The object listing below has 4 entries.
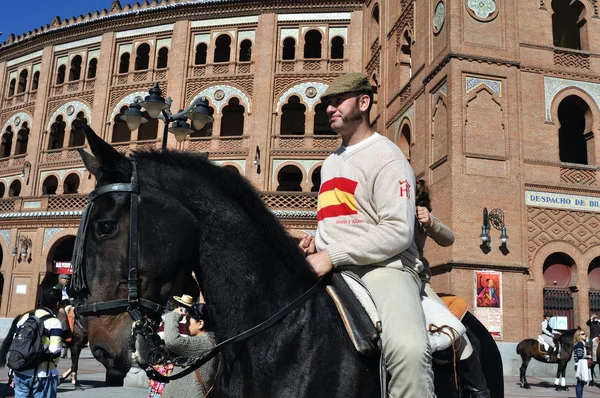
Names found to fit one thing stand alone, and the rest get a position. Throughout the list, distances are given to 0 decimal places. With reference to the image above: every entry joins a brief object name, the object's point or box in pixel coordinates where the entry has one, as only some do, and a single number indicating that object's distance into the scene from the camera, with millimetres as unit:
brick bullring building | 20031
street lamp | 11872
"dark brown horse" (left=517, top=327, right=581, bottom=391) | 15828
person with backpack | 6441
